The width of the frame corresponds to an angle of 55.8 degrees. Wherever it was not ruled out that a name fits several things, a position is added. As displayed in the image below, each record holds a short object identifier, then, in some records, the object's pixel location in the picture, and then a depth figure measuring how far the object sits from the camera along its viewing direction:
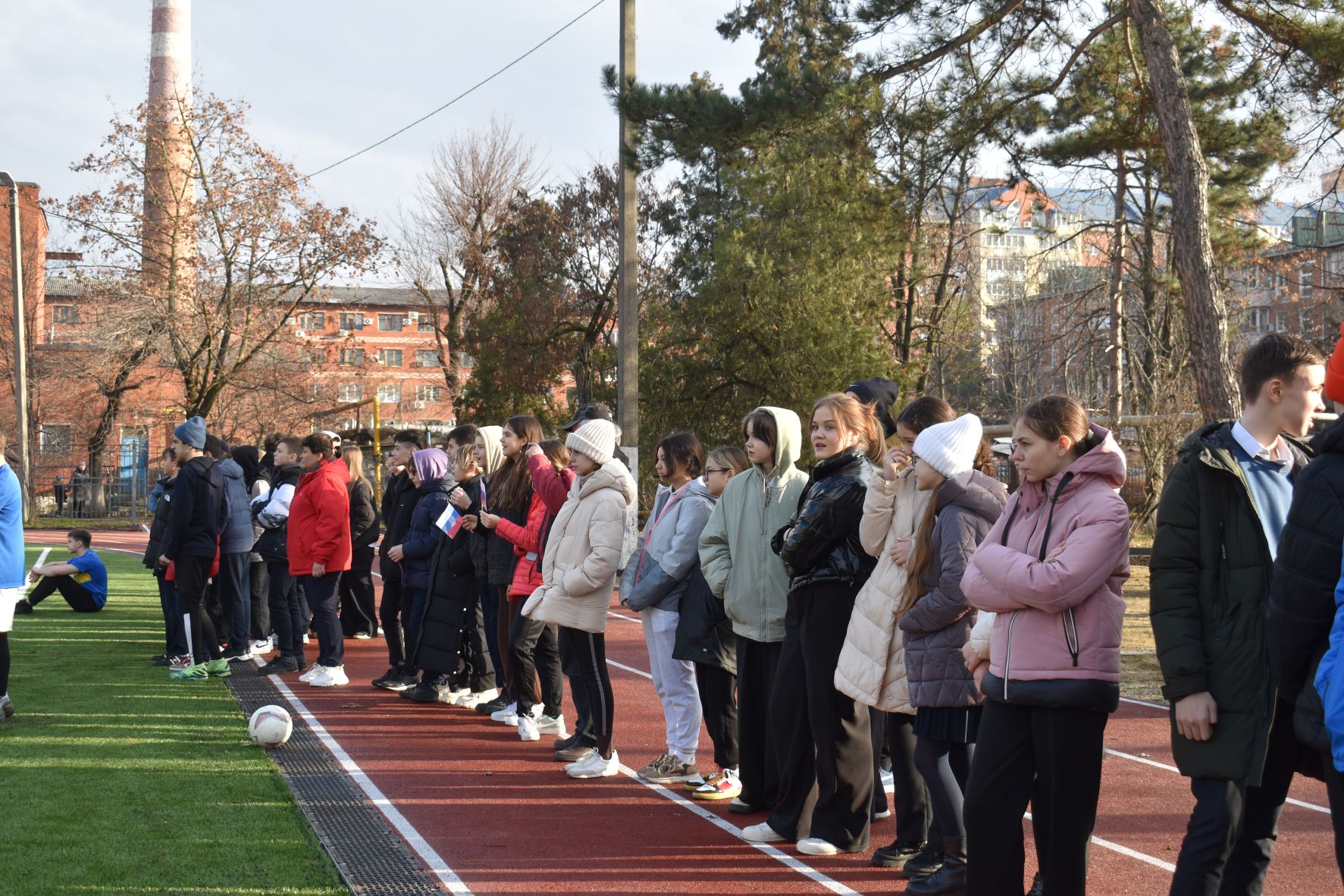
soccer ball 8.15
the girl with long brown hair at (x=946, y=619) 5.20
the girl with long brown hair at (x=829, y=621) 5.78
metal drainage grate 5.49
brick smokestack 35.69
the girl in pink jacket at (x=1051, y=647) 4.30
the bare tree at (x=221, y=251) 35.72
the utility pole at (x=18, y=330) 26.69
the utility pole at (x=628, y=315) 16.20
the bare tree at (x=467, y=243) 47.00
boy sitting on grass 15.73
